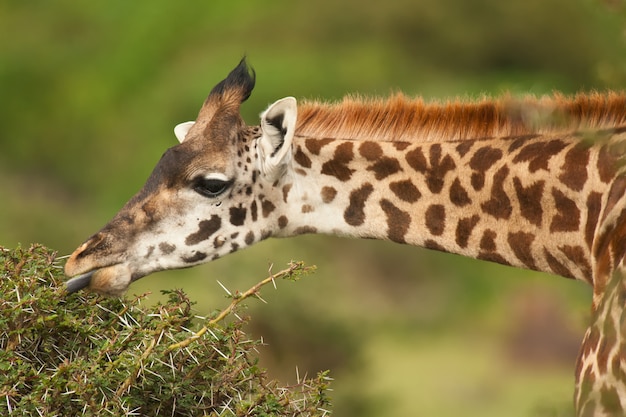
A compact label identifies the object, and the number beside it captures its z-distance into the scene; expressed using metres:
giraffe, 15.95
